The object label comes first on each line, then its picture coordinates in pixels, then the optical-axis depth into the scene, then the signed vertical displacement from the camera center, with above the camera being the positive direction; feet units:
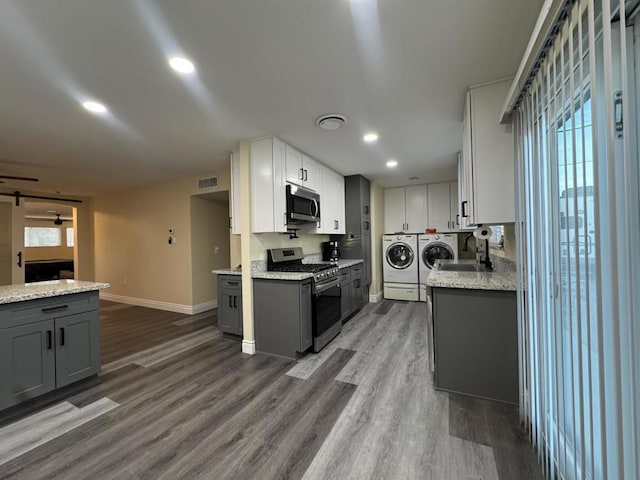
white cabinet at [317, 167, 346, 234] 13.56 +2.02
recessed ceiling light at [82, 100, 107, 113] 7.13 +3.73
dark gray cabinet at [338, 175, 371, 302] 16.03 +0.91
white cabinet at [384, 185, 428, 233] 18.69 +2.19
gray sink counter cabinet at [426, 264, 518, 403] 6.44 -2.39
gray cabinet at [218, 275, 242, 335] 11.25 -2.53
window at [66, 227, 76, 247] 33.42 +1.30
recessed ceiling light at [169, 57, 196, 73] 5.52 +3.74
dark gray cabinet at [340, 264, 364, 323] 13.05 -2.48
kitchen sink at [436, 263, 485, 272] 10.86 -1.16
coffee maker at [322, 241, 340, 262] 15.75 -0.55
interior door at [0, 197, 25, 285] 15.62 +0.33
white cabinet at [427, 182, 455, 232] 17.97 +2.22
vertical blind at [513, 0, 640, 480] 2.63 -0.07
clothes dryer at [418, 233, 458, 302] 16.56 -0.64
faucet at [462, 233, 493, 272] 11.10 -0.90
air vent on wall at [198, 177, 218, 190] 14.65 +3.33
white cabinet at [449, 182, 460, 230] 17.81 +2.47
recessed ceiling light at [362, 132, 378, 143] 9.80 +3.83
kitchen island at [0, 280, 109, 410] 6.39 -2.32
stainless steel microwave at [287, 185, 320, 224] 10.41 +1.52
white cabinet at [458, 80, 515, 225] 6.26 +1.88
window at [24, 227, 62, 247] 30.83 +1.17
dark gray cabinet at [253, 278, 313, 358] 9.31 -2.58
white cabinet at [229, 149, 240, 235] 10.87 +2.14
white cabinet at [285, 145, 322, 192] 10.76 +3.13
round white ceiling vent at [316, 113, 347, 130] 8.21 +3.75
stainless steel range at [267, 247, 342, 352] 9.87 -1.86
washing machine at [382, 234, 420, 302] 17.34 -1.72
